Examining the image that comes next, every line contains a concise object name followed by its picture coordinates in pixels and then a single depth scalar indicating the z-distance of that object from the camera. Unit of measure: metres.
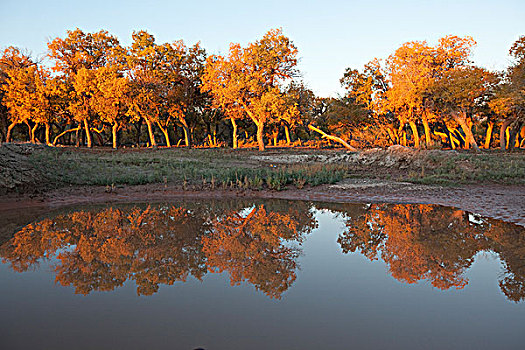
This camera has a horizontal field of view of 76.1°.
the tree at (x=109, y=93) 32.25
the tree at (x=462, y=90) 29.77
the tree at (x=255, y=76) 32.19
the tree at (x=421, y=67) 31.85
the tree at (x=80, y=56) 35.47
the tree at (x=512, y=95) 27.38
